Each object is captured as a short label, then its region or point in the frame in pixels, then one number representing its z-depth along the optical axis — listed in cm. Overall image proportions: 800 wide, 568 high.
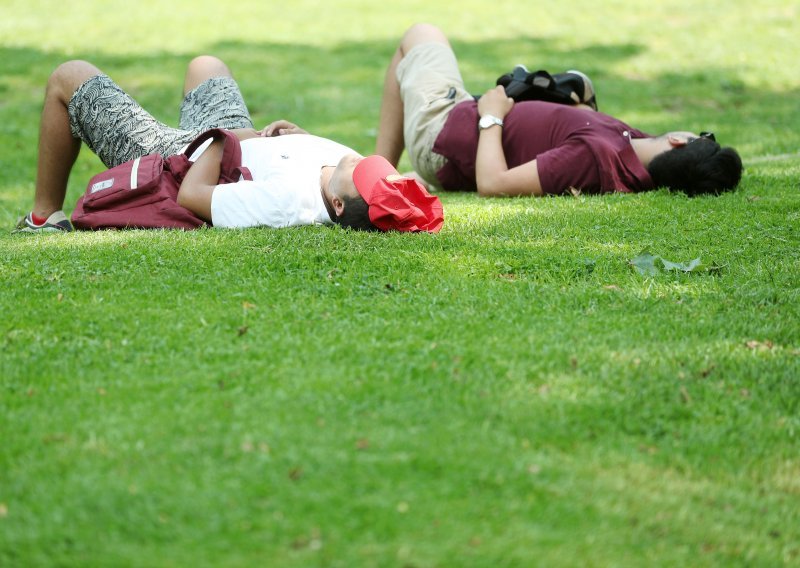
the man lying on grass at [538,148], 1073
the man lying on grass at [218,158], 880
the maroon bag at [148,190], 913
